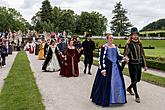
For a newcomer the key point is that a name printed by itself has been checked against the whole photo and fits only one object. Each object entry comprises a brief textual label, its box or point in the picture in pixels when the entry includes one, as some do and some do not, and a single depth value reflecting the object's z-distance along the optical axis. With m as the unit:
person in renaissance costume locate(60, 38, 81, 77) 8.02
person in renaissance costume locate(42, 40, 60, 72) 9.34
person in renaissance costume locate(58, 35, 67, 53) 10.07
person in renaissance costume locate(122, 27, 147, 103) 5.00
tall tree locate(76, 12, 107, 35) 55.53
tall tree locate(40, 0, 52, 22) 59.66
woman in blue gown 4.61
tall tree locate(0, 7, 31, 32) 55.31
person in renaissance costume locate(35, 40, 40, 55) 18.45
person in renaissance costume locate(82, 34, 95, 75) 8.67
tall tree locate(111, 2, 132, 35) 62.91
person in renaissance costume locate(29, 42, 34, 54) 20.74
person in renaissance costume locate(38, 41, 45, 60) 14.39
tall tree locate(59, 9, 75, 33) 54.50
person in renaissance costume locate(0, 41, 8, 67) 10.56
